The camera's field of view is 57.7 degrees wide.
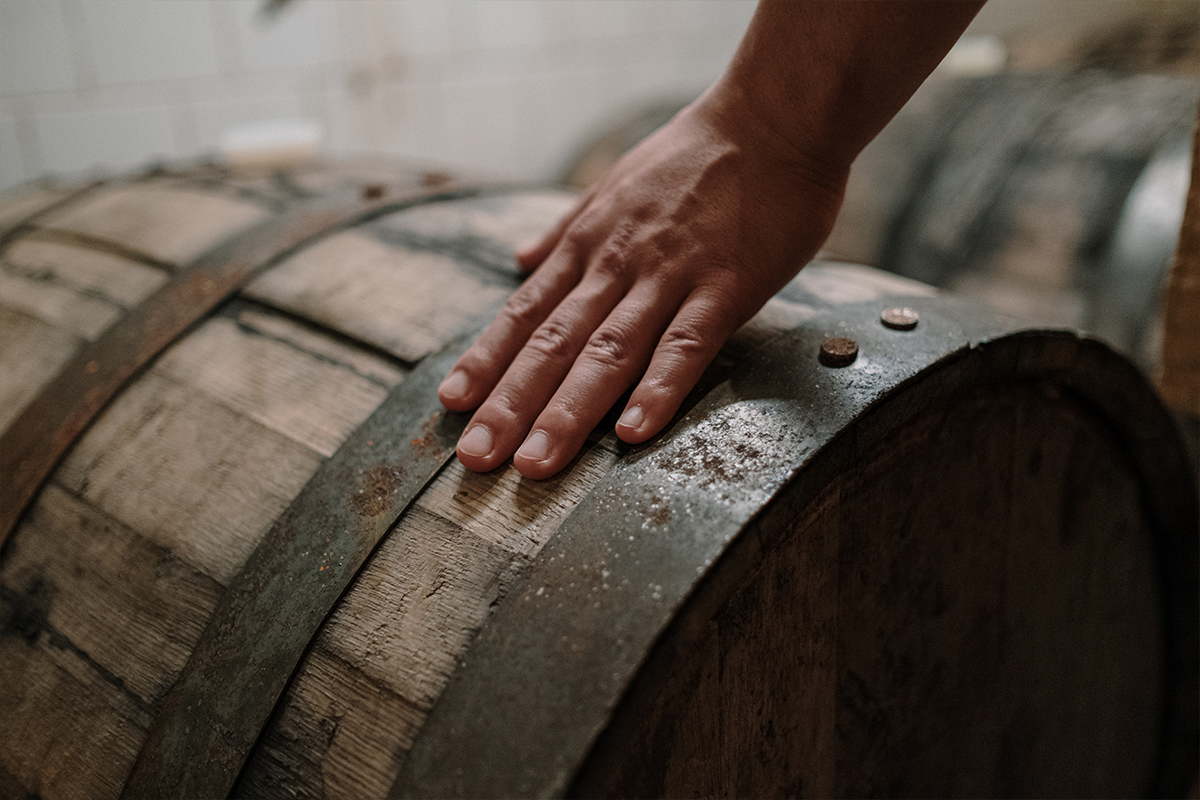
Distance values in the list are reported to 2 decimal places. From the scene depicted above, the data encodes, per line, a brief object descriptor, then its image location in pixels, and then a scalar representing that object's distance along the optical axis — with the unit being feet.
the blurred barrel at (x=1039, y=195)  2.48
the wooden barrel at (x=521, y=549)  1.13
